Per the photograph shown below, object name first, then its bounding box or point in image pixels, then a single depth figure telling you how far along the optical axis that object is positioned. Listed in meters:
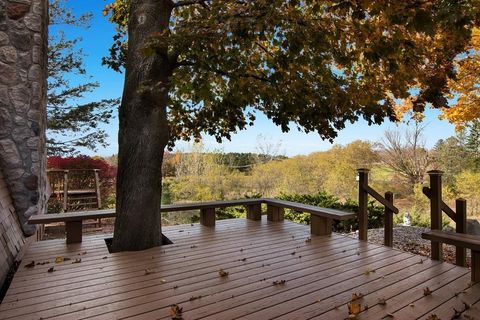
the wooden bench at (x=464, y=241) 2.63
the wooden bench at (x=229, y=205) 3.81
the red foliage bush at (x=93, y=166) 8.49
